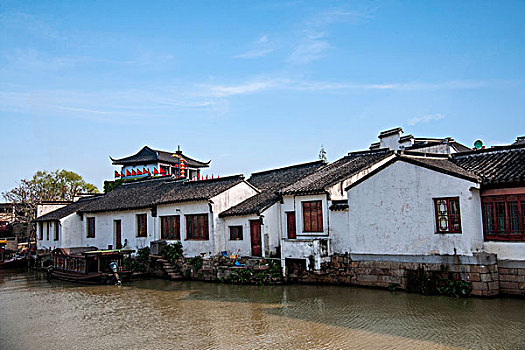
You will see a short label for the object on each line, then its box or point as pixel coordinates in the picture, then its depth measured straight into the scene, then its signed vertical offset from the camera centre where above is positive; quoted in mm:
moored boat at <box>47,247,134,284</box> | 21875 -2164
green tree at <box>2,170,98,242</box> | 39688 +3682
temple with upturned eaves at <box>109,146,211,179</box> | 44781 +6345
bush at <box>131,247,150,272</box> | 24078 -1977
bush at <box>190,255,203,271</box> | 21186 -1949
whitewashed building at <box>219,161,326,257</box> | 19952 -226
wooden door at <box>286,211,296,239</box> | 20031 -206
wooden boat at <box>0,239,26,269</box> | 31328 -2317
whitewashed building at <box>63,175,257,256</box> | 21703 +639
